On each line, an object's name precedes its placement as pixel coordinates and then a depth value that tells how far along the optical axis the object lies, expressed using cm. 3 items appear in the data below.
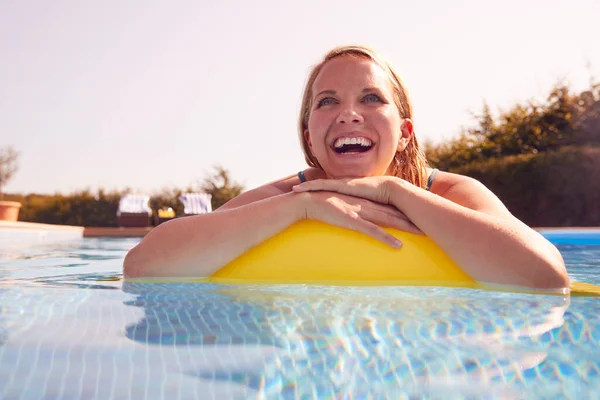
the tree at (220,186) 1819
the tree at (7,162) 1797
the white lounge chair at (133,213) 1513
